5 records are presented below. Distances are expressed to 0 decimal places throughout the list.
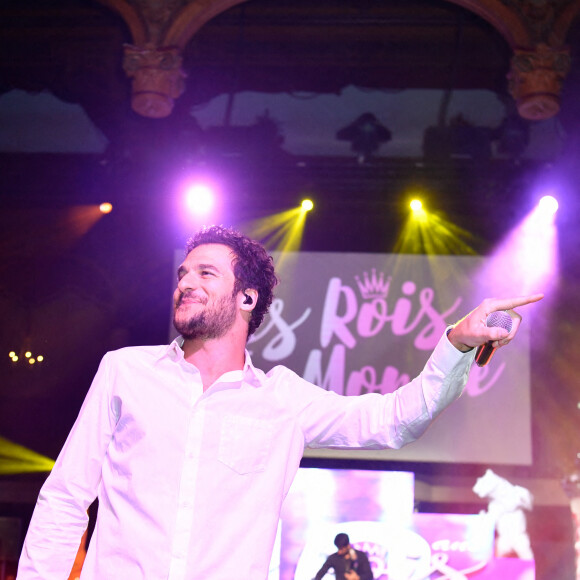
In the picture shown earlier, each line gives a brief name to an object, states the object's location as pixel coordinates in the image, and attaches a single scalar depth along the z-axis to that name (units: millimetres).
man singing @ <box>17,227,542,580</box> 1680
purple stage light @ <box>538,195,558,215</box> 6027
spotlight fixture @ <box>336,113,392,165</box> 6102
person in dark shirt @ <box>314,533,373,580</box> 5223
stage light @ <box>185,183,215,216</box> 6227
